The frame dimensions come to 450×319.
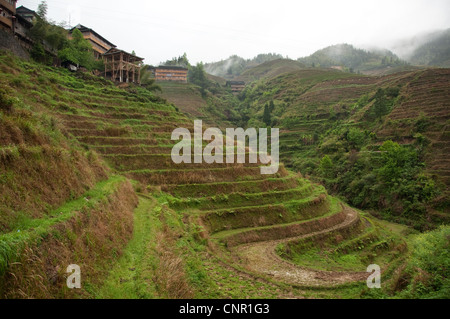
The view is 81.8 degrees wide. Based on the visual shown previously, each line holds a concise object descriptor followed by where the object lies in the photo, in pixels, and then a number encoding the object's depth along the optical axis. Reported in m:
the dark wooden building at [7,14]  26.34
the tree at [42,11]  39.62
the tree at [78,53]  33.28
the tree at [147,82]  42.64
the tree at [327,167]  40.94
